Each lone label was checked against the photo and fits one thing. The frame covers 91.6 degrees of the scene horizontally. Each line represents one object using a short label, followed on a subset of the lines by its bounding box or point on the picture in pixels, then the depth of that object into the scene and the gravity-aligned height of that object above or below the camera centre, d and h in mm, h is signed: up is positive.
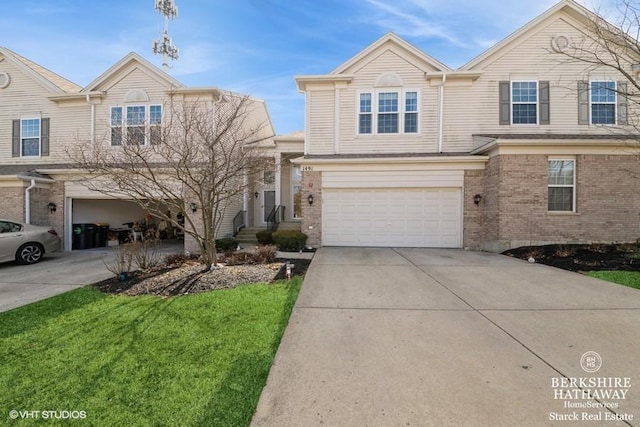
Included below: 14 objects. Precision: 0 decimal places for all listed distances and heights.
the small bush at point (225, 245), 11547 -1246
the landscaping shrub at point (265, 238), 12617 -1059
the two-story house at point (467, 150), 10156 +2462
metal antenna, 19281 +10829
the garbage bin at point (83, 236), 12859 -1108
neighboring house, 12484 +4079
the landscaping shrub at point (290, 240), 11141 -1028
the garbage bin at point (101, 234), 13748 -1064
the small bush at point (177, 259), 8469 -1344
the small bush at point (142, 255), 7455 -1093
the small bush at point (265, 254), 8695 -1213
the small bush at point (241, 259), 8536 -1326
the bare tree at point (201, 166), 7137 +1118
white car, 8867 -976
